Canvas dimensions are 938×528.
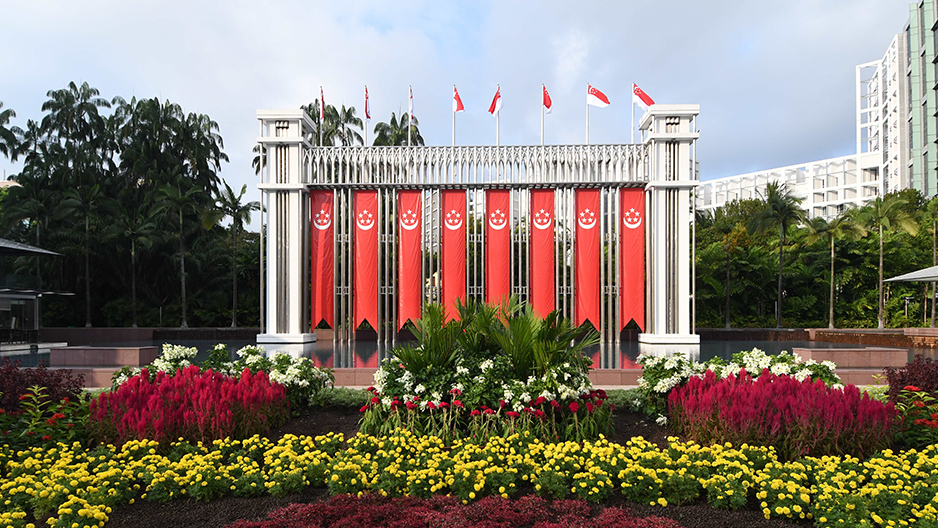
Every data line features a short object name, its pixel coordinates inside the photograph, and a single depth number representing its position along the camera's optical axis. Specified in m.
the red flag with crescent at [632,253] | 17.84
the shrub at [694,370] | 6.19
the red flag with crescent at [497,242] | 18.11
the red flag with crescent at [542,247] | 18.06
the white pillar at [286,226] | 17.80
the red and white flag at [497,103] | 18.67
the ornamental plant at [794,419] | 4.86
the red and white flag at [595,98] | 18.05
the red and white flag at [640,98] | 17.69
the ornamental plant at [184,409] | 5.22
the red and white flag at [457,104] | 18.76
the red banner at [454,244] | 18.17
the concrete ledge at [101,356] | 11.10
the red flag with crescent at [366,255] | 18.22
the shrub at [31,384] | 6.04
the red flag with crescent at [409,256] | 18.19
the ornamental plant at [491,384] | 5.31
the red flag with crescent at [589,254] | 17.97
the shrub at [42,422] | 5.32
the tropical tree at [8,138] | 29.64
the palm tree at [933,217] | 26.70
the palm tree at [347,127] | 30.69
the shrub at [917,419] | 5.36
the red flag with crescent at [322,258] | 18.23
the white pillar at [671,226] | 17.25
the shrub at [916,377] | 6.48
